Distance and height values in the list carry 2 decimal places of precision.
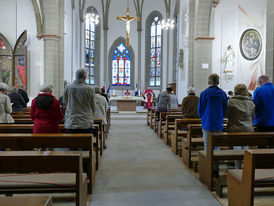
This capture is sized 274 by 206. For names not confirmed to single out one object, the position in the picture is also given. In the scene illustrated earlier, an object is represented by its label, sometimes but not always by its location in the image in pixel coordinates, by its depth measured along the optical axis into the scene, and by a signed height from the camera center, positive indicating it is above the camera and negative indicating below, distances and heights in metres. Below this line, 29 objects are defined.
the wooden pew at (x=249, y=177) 2.27 -0.81
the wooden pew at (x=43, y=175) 2.13 -0.83
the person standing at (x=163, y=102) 8.25 -0.30
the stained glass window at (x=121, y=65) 22.97 +2.28
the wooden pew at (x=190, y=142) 4.64 -0.91
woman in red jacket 3.81 -0.28
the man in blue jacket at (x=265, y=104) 4.32 -0.18
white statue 12.07 +1.45
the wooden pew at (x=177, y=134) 5.47 -0.92
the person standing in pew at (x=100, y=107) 5.98 -0.34
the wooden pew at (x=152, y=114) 9.79 -0.83
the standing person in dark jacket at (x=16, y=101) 6.71 -0.25
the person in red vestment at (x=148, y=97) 16.95 -0.34
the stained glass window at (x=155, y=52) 22.17 +3.28
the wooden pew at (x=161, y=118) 7.74 -0.75
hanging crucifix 15.21 +3.99
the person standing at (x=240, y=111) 3.91 -0.27
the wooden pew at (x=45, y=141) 3.19 -0.58
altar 16.08 -0.72
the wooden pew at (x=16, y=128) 4.21 -0.58
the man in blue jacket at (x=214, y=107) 4.04 -0.22
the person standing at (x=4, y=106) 5.02 -0.28
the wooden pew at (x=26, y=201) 1.38 -0.57
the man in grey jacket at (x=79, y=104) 3.97 -0.18
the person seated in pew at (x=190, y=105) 5.77 -0.28
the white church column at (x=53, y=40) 11.02 +2.14
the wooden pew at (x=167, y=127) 6.80 -0.89
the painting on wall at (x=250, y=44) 12.01 +2.17
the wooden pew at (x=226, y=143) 3.39 -0.64
